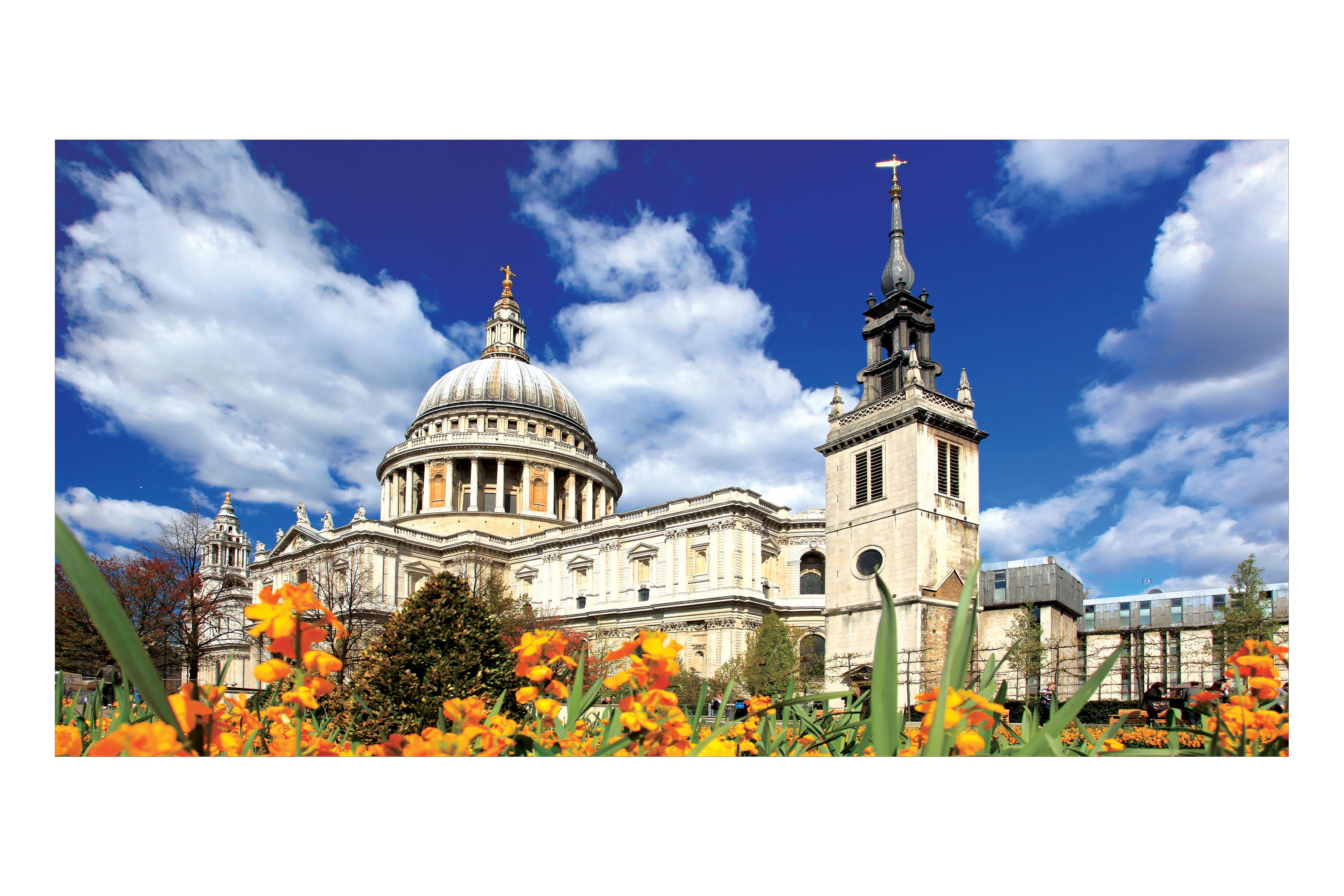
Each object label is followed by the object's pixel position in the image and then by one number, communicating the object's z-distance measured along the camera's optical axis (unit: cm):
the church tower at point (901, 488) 2491
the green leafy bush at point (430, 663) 928
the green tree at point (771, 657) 3181
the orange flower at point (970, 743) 317
